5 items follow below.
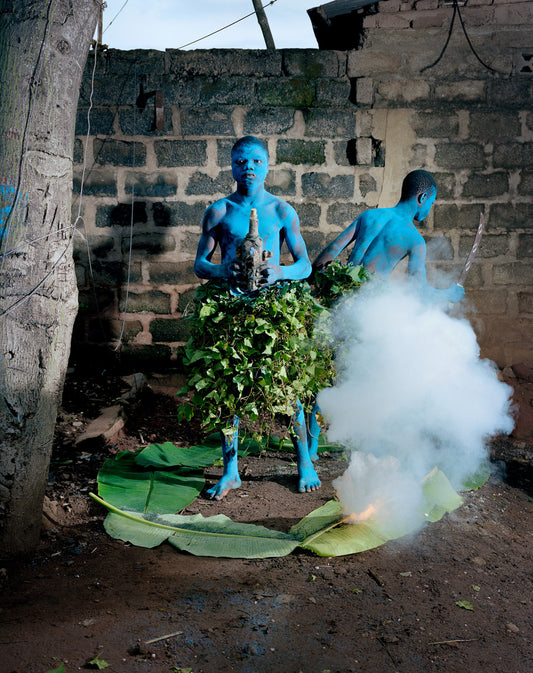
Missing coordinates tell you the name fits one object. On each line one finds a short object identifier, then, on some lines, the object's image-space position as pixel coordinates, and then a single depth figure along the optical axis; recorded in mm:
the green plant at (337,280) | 4339
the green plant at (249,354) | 3709
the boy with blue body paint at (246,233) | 4016
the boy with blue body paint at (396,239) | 4559
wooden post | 9055
